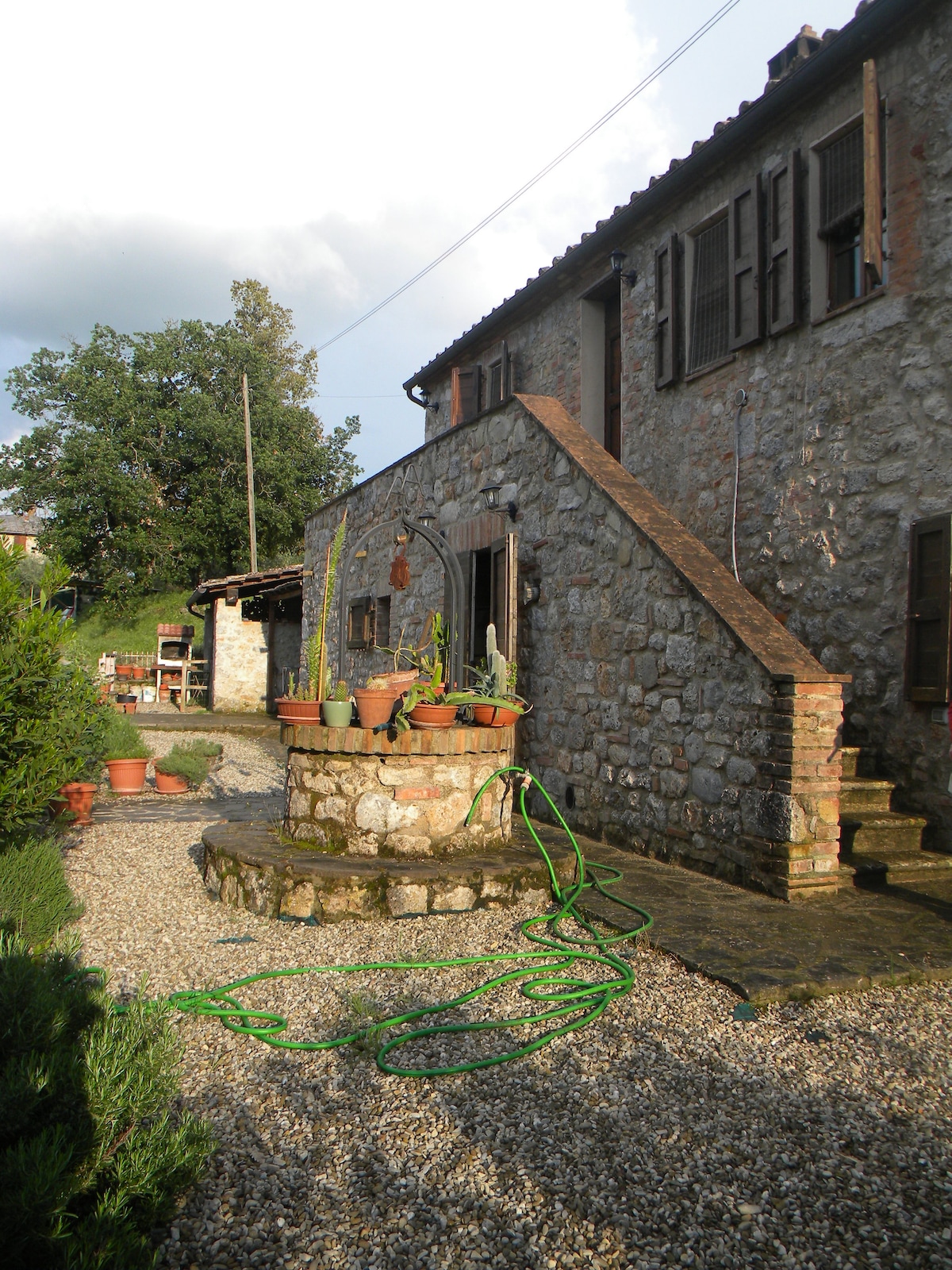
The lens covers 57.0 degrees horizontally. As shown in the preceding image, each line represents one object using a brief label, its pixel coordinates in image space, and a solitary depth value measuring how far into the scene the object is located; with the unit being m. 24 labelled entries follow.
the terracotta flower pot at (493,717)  4.79
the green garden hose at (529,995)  2.75
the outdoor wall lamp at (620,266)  8.46
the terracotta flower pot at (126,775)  8.30
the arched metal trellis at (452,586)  5.58
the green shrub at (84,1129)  1.53
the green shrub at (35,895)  3.71
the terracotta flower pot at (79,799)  6.53
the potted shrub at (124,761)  8.31
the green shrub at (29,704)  4.17
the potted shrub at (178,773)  8.51
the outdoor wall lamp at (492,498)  6.98
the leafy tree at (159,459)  25.75
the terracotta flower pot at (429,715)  4.45
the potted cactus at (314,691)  4.58
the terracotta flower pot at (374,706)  4.50
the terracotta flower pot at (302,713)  4.58
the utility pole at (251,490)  22.44
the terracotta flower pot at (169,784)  8.50
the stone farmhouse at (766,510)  4.73
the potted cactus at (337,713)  4.47
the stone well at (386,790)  4.43
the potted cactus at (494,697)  4.78
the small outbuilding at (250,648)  17.83
